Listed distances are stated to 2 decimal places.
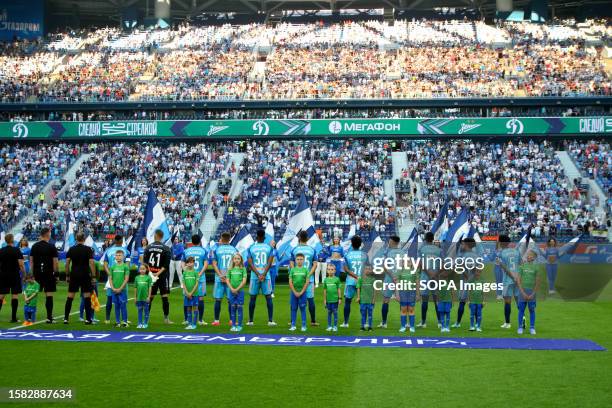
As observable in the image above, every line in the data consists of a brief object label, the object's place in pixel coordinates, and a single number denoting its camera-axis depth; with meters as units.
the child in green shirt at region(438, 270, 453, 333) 16.12
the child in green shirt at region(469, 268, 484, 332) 16.20
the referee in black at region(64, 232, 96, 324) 16.77
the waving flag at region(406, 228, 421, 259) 16.44
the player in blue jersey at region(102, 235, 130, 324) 17.14
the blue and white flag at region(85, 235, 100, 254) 26.62
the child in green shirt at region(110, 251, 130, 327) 16.73
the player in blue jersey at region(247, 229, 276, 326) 16.59
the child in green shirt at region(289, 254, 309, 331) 16.27
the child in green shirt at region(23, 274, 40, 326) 17.09
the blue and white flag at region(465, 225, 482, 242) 22.96
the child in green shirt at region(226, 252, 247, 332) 16.17
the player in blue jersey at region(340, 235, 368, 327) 16.52
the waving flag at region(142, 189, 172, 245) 19.86
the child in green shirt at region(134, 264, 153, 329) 16.64
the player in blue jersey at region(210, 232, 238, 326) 16.82
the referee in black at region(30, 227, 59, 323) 16.72
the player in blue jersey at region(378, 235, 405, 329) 16.19
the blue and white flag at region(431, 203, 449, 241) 23.83
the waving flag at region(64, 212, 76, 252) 30.12
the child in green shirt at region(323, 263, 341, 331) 16.16
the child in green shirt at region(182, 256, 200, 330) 16.55
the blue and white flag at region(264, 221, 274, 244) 25.99
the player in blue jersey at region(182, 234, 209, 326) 17.15
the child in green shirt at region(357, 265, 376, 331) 16.09
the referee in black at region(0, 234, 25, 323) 16.95
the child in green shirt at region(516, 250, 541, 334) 16.17
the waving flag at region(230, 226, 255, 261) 23.38
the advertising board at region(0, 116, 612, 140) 55.34
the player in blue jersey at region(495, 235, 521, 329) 16.53
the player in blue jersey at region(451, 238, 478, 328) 16.25
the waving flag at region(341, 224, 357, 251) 30.45
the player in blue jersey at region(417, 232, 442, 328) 16.20
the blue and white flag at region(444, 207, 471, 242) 20.89
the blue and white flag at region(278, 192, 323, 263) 21.48
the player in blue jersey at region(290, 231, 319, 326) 16.53
